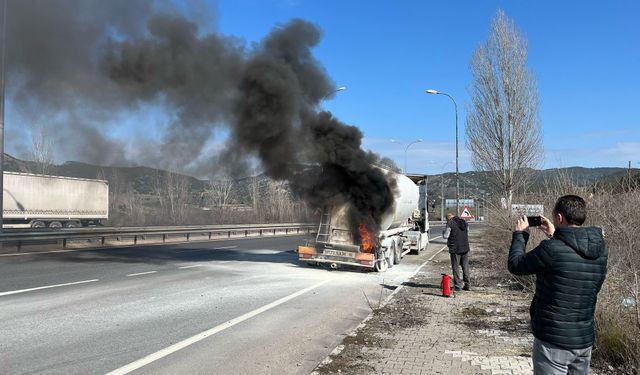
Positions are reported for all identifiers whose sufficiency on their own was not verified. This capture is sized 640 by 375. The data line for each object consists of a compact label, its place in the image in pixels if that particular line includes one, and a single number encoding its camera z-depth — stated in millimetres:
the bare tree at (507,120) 26672
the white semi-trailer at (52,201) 32000
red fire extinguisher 10547
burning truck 15188
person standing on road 11422
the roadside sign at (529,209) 12659
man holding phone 3264
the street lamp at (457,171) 29594
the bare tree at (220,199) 52500
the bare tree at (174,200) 37688
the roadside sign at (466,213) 23067
